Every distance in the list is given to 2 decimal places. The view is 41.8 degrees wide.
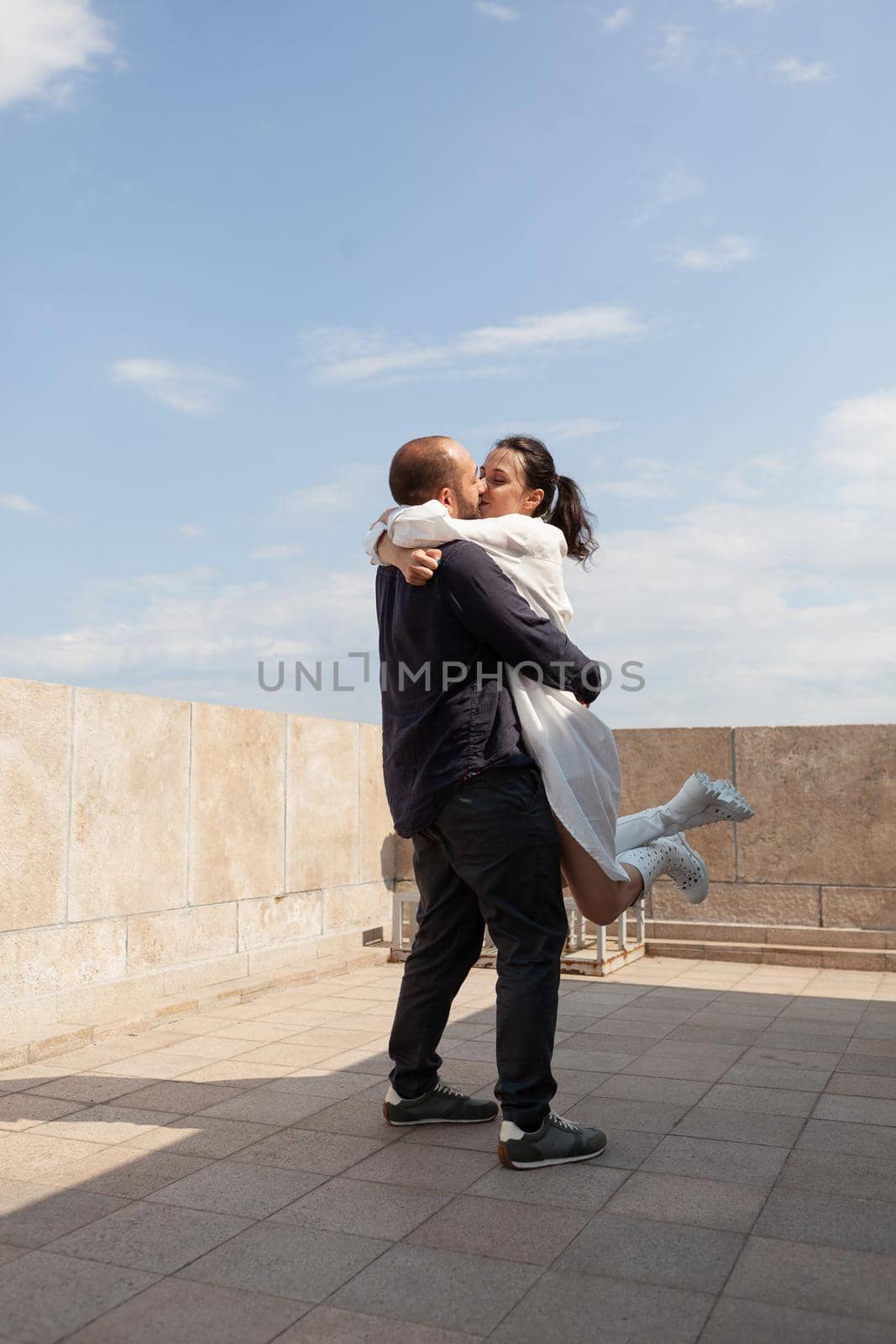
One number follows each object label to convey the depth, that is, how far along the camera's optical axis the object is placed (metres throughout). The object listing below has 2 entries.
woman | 3.03
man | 2.99
